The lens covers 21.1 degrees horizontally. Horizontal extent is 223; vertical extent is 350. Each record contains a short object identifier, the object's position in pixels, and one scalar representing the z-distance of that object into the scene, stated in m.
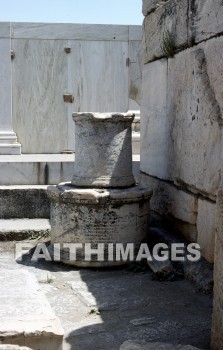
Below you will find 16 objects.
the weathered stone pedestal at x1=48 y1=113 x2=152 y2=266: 5.16
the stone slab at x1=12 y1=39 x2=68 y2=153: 8.99
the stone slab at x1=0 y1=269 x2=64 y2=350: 2.82
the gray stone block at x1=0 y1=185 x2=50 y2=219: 6.71
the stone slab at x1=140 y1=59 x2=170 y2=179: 5.90
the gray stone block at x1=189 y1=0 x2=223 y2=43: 4.50
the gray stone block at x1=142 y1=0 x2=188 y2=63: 5.38
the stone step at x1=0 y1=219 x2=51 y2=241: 6.11
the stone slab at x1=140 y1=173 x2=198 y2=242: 5.09
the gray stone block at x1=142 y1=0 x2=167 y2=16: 6.10
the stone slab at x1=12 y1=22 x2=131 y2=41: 8.89
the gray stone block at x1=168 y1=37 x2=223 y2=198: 4.54
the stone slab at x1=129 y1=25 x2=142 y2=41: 9.07
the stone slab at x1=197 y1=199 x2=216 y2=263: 4.59
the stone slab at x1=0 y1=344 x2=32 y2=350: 2.63
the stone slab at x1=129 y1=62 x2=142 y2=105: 9.31
